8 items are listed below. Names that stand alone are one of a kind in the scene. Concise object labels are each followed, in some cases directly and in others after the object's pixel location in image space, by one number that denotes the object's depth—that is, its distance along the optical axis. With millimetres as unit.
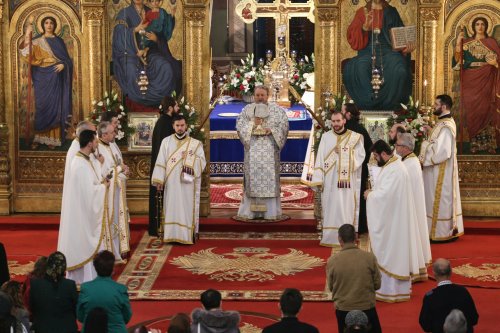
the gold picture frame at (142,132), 17453
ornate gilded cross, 22094
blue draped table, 20234
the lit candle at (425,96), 17062
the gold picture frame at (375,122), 17172
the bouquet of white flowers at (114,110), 16969
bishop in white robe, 16797
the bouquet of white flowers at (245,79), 22562
